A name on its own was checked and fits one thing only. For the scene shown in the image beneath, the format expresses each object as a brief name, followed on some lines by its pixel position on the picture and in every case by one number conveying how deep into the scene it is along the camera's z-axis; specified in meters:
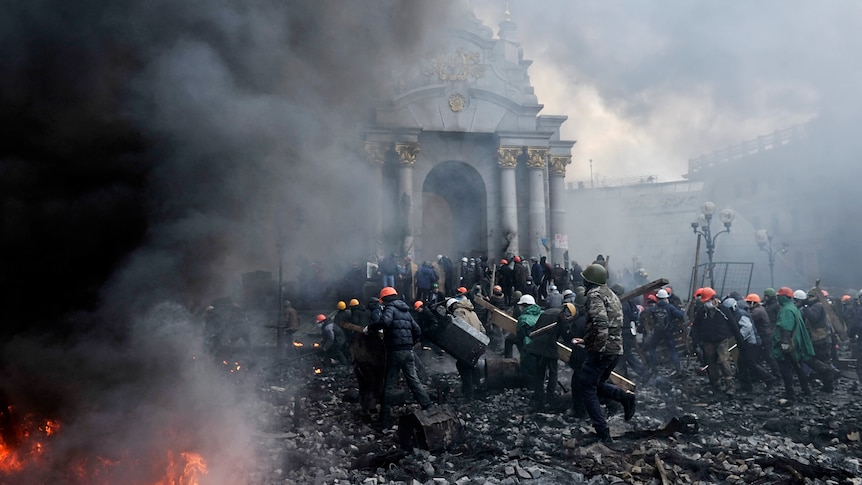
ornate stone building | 23.41
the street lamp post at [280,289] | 8.76
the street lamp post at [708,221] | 18.27
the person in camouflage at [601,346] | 6.80
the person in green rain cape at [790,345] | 9.54
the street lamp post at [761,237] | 24.19
